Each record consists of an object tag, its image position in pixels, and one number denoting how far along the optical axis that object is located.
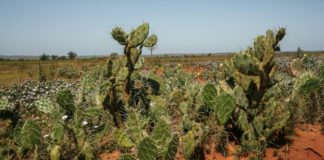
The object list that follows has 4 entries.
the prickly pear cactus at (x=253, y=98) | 4.89
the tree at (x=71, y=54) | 59.97
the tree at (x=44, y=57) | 52.25
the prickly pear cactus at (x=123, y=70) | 5.79
